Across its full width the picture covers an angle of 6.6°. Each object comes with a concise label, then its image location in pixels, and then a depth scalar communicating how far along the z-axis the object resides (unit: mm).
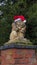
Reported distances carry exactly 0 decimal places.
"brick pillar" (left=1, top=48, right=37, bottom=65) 5406
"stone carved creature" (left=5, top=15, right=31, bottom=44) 6379
